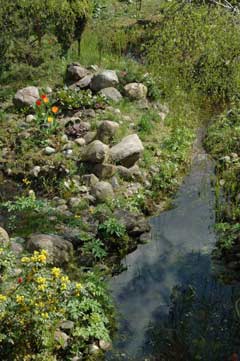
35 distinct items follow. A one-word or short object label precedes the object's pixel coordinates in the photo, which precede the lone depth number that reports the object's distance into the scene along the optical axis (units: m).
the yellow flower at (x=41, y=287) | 4.70
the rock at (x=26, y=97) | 9.64
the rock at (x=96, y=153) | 8.17
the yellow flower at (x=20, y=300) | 4.74
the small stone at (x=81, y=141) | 8.91
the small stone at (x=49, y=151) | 8.62
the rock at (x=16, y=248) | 6.25
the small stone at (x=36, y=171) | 8.21
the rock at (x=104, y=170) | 8.20
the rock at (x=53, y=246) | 6.32
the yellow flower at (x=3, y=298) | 4.73
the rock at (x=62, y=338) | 5.21
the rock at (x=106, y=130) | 8.78
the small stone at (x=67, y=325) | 5.37
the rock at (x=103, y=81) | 10.33
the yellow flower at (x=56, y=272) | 4.78
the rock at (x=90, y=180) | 8.02
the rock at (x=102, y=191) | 7.76
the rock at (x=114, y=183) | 8.13
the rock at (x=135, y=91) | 10.48
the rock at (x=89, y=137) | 8.98
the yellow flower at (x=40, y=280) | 4.72
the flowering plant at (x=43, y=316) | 4.80
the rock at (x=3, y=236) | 6.24
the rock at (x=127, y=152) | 8.47
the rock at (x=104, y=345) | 5.46
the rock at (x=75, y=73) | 10.70
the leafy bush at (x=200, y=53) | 11.05
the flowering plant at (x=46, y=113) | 9.09
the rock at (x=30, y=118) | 9.31
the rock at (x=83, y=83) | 10.38
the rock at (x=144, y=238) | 7.30
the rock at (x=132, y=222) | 7.22
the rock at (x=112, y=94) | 10.22
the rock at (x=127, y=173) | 8.36
